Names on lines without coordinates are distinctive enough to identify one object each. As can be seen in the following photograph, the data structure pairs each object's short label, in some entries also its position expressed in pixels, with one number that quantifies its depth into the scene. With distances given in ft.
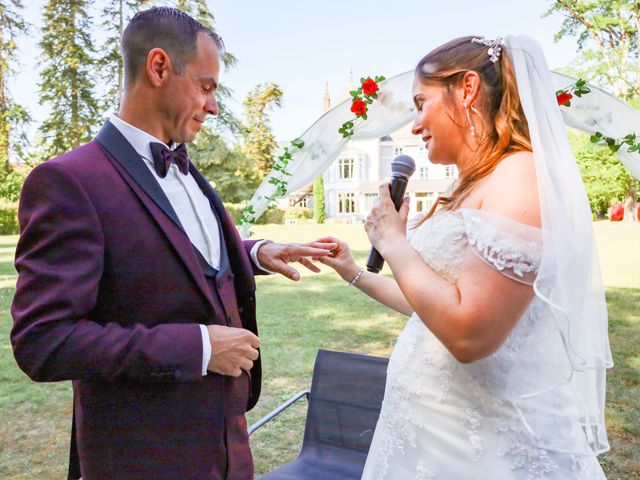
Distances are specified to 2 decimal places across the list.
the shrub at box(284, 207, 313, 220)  136.05
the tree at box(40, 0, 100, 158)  77.97
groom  4.55
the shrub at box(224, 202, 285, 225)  112.99
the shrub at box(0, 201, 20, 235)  88.43
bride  4.86
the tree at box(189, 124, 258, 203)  117.87
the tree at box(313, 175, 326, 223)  130.41
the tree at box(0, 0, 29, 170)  50.96
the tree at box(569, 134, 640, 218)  98.30
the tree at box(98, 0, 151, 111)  79.61
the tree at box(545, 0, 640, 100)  64.95
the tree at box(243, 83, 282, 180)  156.87
